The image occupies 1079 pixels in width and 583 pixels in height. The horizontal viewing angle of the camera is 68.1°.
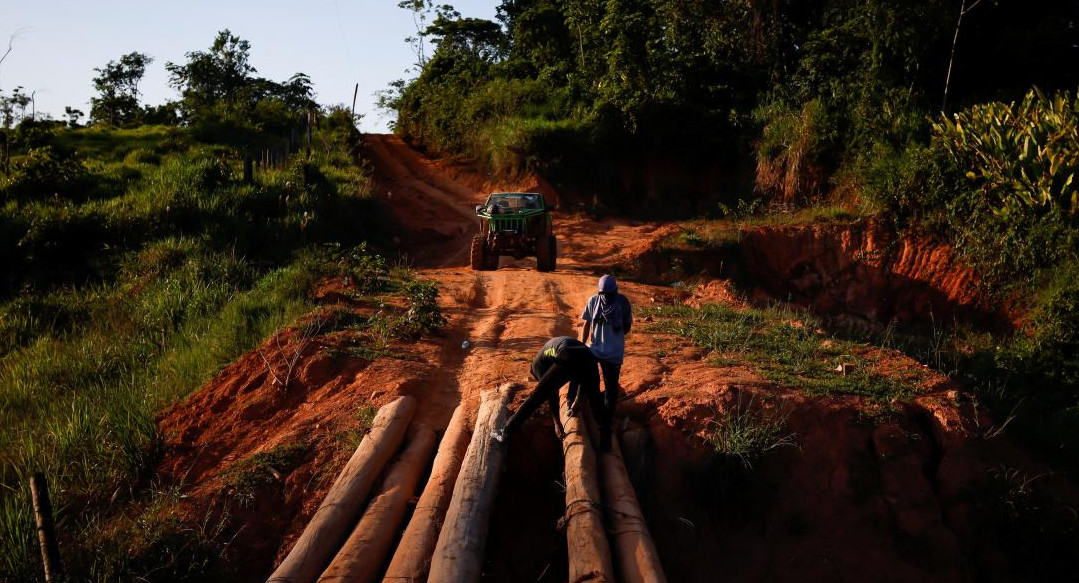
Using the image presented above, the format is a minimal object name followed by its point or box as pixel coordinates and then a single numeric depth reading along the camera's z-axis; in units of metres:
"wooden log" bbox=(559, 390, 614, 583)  5.25
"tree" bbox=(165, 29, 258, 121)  32.24
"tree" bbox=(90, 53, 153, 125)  33.33
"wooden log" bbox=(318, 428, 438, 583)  5.29
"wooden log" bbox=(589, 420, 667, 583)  5.34
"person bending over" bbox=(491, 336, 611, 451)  6.84
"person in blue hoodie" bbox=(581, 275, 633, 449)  7.21
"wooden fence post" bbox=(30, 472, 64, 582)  5.08
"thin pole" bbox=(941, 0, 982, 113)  17.70
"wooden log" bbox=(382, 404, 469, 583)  5.31
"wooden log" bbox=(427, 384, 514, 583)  5.12
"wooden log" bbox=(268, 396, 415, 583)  5.32
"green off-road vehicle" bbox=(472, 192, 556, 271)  14.98
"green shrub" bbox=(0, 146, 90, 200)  17.23
